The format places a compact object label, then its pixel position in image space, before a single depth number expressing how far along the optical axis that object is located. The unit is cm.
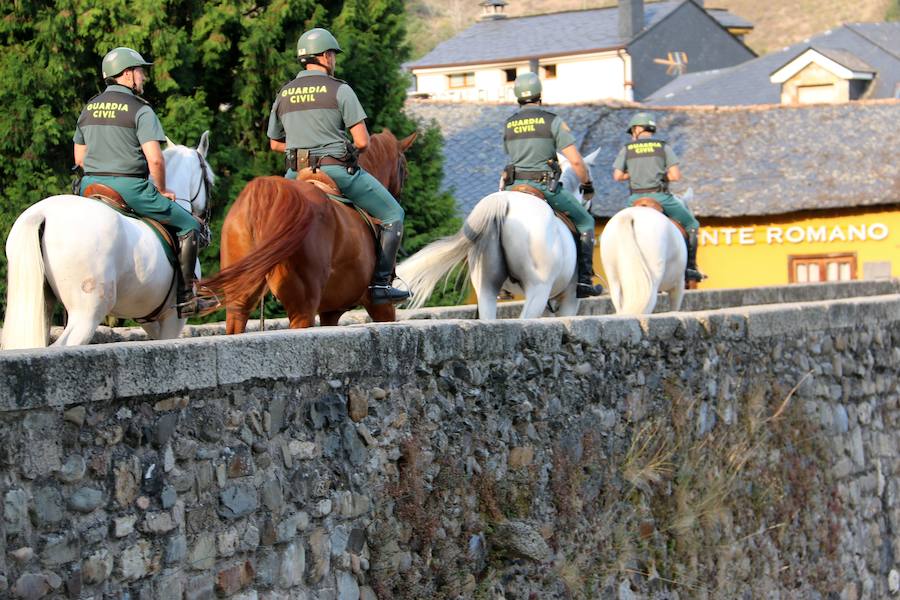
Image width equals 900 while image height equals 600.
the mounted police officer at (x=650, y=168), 1574
